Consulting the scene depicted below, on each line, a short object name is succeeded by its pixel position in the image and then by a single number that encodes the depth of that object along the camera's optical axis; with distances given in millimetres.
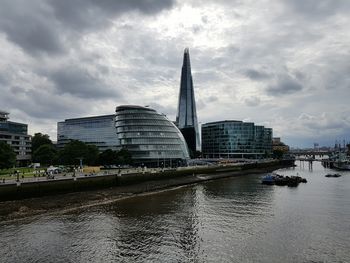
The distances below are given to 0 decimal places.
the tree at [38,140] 151125
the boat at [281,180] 90444
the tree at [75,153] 102125
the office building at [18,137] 139375
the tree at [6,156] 71688
